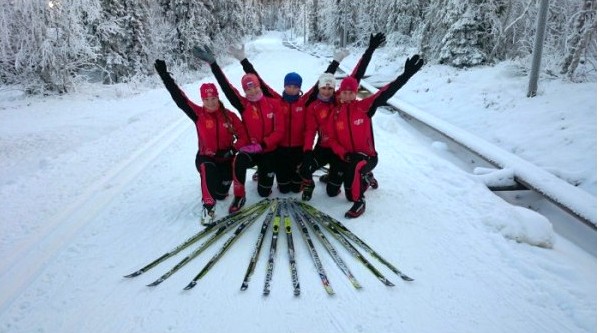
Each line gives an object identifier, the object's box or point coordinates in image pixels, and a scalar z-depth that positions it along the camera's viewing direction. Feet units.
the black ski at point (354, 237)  12.27
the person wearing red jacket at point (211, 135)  16.05
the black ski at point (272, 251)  11.62
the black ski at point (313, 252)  11.59
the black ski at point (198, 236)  12.69
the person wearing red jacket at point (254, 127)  16.57
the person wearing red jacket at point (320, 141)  16.90
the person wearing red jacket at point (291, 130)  17.31
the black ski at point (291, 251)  11.62
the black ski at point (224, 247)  11.99
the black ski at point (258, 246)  11.91
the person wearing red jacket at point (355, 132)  16.10
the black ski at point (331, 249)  11.88
